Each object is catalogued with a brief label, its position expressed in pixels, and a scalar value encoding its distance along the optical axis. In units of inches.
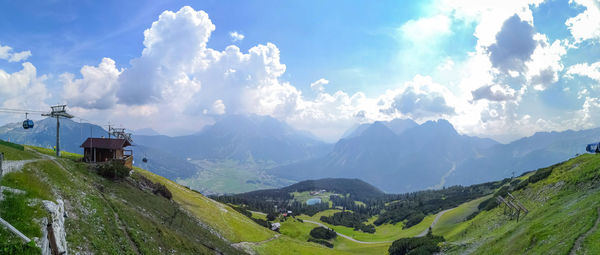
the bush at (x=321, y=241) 4334.6
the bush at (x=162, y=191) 2205.5
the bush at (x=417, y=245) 2281.5
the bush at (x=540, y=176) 2356.1
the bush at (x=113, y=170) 1855.3
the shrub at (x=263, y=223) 4013.0
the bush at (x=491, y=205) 2679.1
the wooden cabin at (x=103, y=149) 2272.4
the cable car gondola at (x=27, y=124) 2128.4
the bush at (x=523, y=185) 2548.5
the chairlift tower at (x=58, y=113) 2150.7
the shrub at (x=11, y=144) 1669.5
